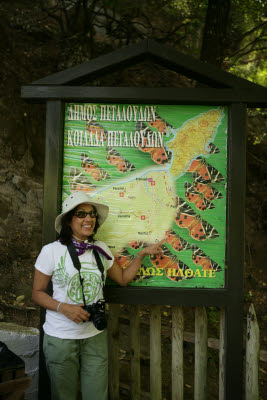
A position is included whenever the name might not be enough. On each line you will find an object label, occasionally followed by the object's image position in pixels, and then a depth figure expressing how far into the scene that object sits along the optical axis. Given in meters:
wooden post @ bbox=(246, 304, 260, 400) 2.93
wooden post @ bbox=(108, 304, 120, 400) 3.11
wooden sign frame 2.80
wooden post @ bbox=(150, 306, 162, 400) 3.03
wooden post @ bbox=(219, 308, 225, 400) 2.89
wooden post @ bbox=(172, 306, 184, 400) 3.01
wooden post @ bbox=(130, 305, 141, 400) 3.06
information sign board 2.86
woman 2.45
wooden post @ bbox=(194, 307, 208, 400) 2.96
